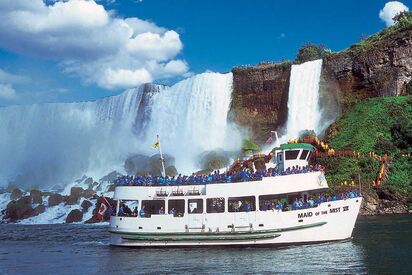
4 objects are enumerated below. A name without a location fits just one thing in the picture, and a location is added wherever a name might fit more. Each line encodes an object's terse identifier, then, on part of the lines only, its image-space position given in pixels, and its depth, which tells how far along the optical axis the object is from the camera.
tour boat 24.92
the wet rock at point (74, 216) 47.25
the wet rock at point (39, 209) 50.93
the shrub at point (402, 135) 46.69
